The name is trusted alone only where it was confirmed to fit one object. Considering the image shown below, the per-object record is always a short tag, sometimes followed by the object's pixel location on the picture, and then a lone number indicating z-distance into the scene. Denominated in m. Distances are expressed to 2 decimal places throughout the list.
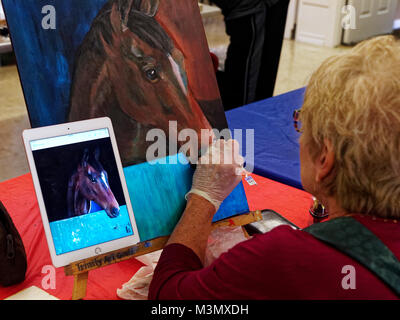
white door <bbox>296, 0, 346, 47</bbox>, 5.83
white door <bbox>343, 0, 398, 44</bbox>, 5.94
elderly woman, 0.77
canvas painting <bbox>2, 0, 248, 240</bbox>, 1.14
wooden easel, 1.07
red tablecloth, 1.22
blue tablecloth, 1.86
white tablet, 1.06
